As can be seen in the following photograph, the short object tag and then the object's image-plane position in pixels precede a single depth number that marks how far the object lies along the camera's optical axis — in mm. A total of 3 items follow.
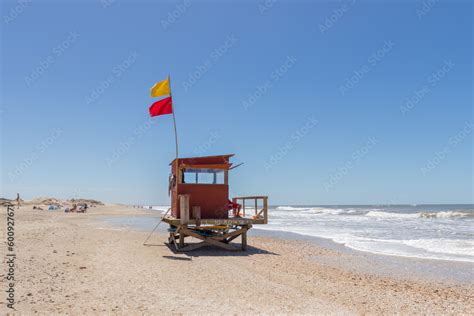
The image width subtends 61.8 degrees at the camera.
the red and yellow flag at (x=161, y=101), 15984
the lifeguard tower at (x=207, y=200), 15500
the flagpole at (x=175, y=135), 15711
